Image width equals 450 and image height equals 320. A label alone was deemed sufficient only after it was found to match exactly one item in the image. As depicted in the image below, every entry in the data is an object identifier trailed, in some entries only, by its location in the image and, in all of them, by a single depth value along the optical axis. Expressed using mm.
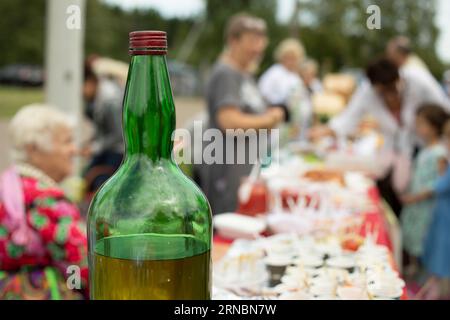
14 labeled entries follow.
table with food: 1167
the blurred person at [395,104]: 3627
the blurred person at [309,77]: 6684
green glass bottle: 689
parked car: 28245
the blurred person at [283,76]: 5523
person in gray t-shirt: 2900
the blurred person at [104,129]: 4141
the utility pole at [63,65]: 3787
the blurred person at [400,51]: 4773
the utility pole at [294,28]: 12920
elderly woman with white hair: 1506
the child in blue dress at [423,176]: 3527
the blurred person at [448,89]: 7153
